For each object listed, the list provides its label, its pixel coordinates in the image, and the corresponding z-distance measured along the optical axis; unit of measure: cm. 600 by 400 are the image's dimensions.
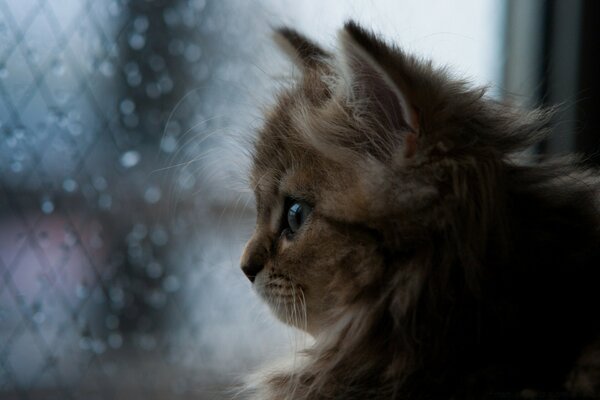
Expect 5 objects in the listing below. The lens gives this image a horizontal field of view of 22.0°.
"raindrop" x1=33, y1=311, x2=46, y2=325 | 54
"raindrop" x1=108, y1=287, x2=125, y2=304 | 57
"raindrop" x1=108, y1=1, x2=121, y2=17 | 56
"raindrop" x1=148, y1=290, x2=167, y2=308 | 58
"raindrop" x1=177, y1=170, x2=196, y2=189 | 59
